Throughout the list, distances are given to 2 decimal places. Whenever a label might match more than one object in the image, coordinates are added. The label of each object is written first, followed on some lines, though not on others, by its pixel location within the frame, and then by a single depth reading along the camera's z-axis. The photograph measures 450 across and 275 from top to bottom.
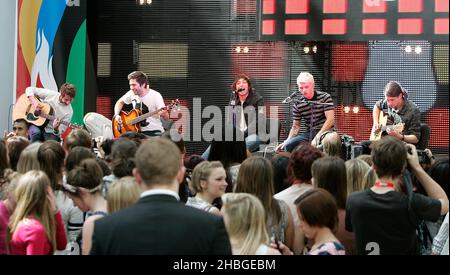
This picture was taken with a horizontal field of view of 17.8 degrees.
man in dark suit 5.82
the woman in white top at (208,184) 9.04
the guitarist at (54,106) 19.42
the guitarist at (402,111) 17.15
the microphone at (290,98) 19.00
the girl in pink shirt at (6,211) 7.96
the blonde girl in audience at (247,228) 7.06
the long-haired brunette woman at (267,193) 8.59
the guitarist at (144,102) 19.64
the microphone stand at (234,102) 18.31
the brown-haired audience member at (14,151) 10.99
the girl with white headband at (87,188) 8.44
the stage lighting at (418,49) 20.64
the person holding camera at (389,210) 8.22
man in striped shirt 17.69
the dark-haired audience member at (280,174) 10.76
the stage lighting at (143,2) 21.85
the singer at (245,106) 17.97
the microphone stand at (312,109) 17.85
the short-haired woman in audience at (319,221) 7.39
